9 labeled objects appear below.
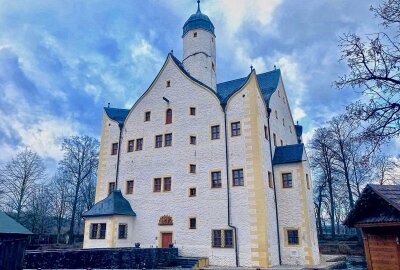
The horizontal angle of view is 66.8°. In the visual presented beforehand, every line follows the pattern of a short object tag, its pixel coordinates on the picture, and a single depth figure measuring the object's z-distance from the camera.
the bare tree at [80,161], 38.44
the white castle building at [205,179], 20.02
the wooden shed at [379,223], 5.79
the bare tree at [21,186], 34.41
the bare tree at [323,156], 33.03
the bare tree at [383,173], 32.97
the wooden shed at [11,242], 8.78
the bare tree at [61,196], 41.19
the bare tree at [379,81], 7.00
